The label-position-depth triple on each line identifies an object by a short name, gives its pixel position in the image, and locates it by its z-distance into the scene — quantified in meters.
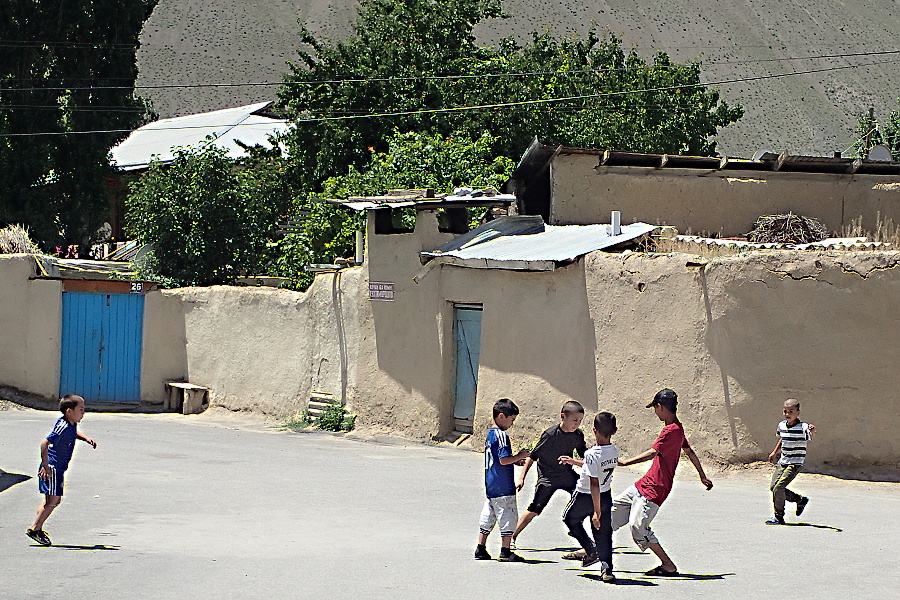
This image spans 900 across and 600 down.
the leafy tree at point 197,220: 26.17
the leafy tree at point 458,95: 31.52
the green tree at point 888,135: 39.69
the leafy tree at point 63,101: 36.59
